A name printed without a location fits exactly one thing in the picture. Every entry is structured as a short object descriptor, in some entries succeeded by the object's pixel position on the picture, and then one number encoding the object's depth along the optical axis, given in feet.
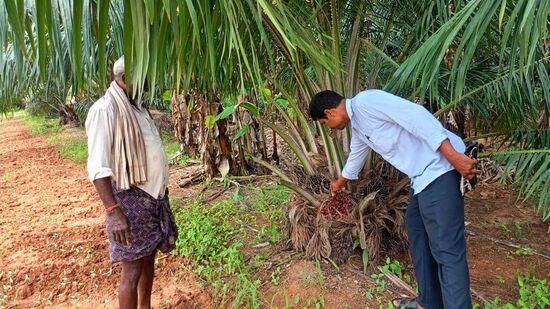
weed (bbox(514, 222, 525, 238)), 11.08
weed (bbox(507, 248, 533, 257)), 9.81
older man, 6.61
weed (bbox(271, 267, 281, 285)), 9.26
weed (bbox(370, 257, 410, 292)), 8.84
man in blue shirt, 6.51
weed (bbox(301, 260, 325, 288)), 8.97
